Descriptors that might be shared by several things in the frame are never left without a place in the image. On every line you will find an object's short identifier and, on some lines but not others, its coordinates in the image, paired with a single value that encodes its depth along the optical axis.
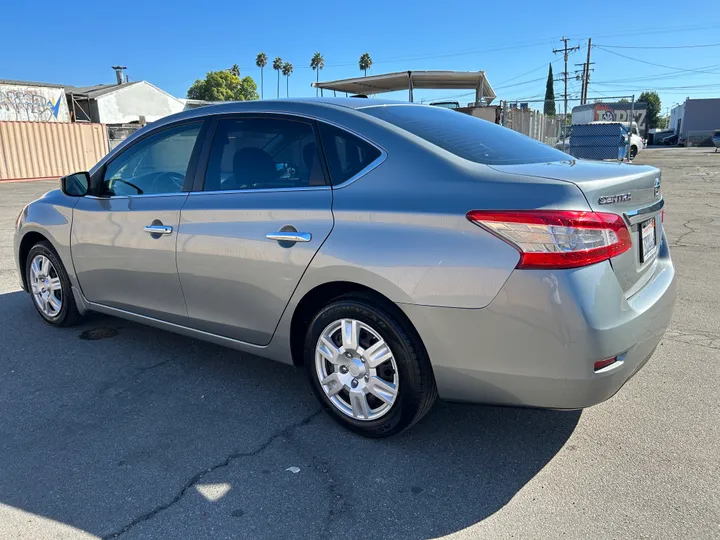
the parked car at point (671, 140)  58.75
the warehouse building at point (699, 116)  56.50
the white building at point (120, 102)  36.22
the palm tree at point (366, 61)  102.81
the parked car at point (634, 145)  26.09
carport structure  16.98
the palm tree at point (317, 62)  110.69
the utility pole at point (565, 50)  63.56
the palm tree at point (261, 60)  106.88
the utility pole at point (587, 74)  58.81
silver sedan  2.34
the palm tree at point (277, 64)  112.00
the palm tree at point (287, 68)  113.38
